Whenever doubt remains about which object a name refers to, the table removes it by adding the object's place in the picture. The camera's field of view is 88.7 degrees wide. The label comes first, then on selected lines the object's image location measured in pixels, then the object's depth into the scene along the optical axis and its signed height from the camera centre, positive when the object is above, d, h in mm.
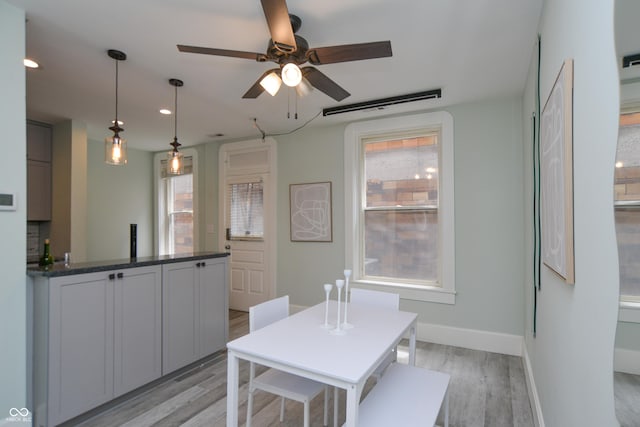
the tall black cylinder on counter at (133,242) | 2867 -232
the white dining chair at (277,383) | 1787 -963
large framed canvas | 1189 +172
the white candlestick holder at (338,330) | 1811 -649
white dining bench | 1456 -909
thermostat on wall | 1841 +79
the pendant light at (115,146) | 2391 +509
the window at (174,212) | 5594 +64
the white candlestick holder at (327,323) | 1862 -646
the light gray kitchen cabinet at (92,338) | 2020 -846
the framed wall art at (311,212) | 4215 +46
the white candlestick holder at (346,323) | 1906 -640
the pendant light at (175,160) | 2787 +473
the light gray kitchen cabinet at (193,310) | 2764 -870
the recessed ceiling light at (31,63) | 2526 +1199
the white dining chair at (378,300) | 2399 -644
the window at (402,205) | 3541 +123
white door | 4715 -53
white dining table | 1354 -652
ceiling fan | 1627 +918
